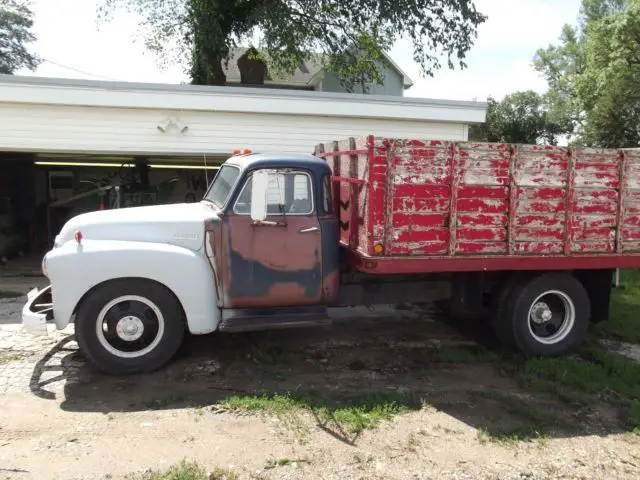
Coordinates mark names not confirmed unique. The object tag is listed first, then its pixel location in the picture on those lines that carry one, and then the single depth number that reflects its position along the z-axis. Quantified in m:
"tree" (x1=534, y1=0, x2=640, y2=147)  18.94
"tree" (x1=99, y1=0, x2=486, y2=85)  16.64
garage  9.16
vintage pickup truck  4.84
